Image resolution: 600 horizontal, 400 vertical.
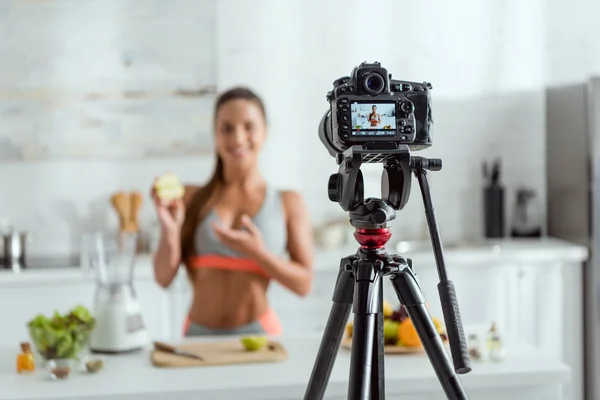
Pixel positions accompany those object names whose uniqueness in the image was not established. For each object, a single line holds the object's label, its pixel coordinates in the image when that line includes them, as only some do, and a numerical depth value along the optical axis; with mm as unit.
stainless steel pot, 3414
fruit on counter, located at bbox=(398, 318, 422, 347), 1995
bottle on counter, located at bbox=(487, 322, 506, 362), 1949
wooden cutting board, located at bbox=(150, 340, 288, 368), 1917
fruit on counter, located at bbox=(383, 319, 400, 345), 2027
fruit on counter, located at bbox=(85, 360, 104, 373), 1864
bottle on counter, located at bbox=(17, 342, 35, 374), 1896
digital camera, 1246
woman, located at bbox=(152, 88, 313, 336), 2441
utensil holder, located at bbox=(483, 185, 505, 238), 3852
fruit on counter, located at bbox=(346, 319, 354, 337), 2061
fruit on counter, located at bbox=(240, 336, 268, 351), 2006
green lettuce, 1878
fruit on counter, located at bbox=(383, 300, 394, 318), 2082
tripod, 1238
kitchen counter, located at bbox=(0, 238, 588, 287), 3293
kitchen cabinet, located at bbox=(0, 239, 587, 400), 3430
